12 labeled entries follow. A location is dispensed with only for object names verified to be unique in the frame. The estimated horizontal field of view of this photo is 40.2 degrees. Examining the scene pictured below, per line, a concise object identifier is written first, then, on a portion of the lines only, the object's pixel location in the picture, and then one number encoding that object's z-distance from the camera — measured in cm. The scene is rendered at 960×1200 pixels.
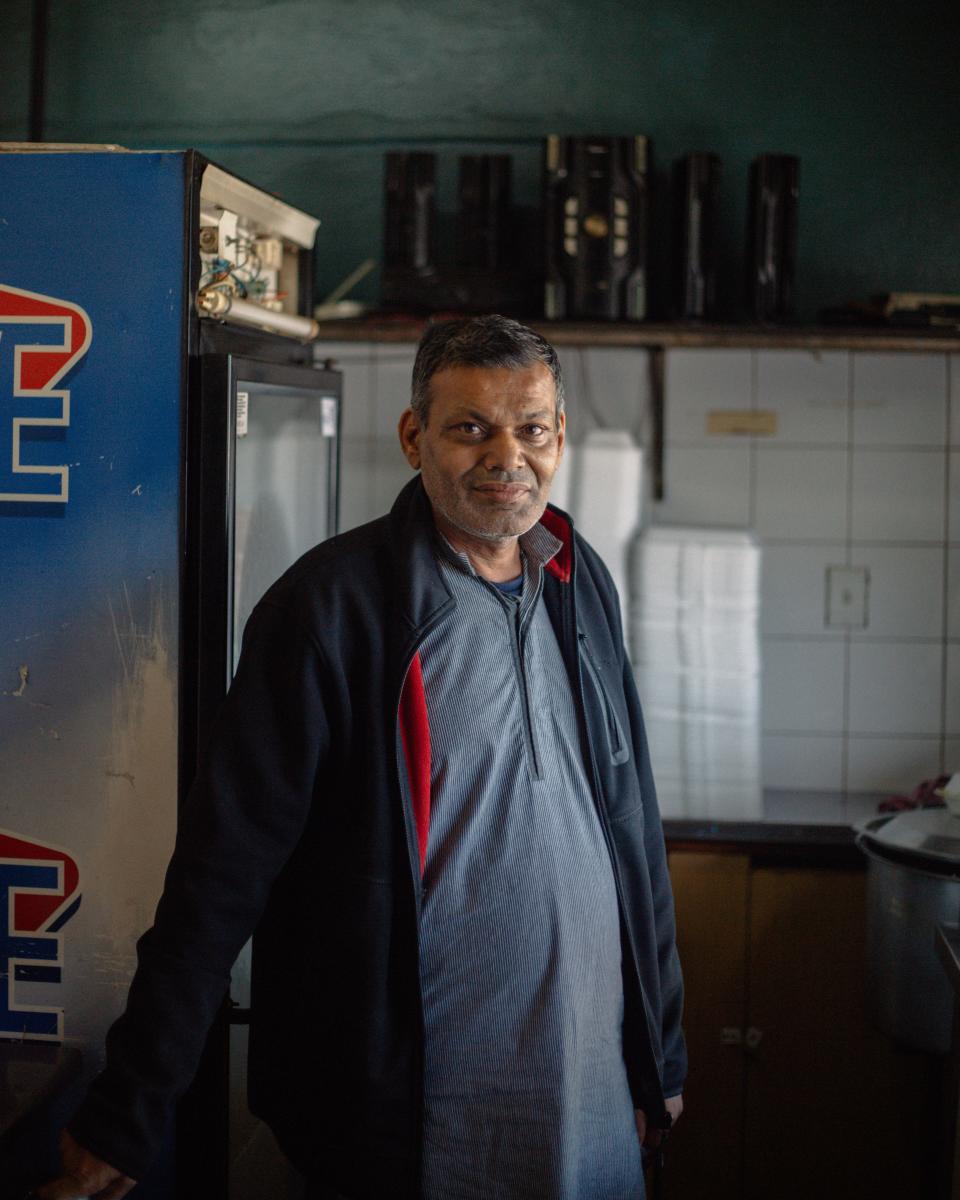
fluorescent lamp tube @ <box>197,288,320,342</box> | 176
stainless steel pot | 230
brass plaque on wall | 317
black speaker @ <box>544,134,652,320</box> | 294
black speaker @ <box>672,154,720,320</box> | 297
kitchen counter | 272
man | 142
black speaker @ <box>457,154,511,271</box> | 302
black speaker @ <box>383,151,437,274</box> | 303
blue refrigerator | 168
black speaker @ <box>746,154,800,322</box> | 294
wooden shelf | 293
